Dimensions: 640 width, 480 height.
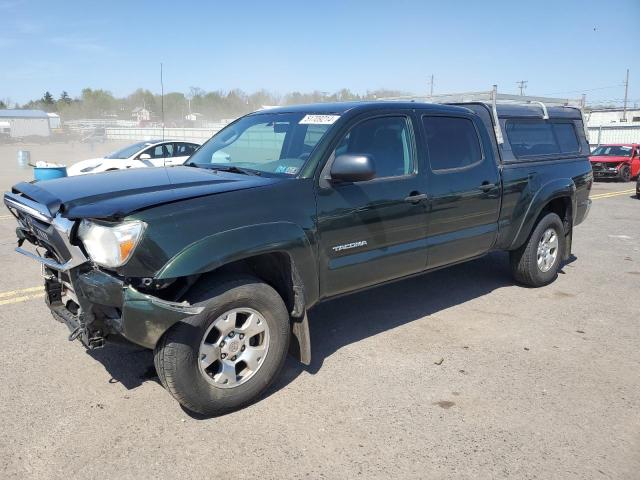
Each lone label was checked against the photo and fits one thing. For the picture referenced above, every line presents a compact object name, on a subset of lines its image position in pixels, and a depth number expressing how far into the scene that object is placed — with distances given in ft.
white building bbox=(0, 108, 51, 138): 212.02
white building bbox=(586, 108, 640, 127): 183.32
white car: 44.39
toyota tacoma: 9.45
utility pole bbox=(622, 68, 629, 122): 182.86
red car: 68.13
